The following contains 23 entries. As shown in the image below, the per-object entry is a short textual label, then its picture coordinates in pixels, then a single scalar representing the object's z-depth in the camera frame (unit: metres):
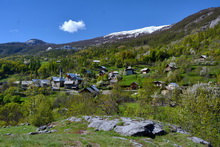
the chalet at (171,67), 80.69
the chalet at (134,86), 69.56
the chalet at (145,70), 90.56
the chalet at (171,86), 59.19
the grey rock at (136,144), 10.77
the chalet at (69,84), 85.09
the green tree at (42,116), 23.33
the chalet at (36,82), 80.47
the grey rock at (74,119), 20.61
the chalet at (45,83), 85.62
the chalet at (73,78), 88.36
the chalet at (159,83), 65.06
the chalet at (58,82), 89.69
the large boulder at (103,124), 16.00
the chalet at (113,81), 78.88
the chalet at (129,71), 93.88
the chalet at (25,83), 84.24
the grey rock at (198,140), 13.07
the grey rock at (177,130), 15.76
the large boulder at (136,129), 13.96
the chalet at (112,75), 88.71
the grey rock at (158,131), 14.49
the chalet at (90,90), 60.95
